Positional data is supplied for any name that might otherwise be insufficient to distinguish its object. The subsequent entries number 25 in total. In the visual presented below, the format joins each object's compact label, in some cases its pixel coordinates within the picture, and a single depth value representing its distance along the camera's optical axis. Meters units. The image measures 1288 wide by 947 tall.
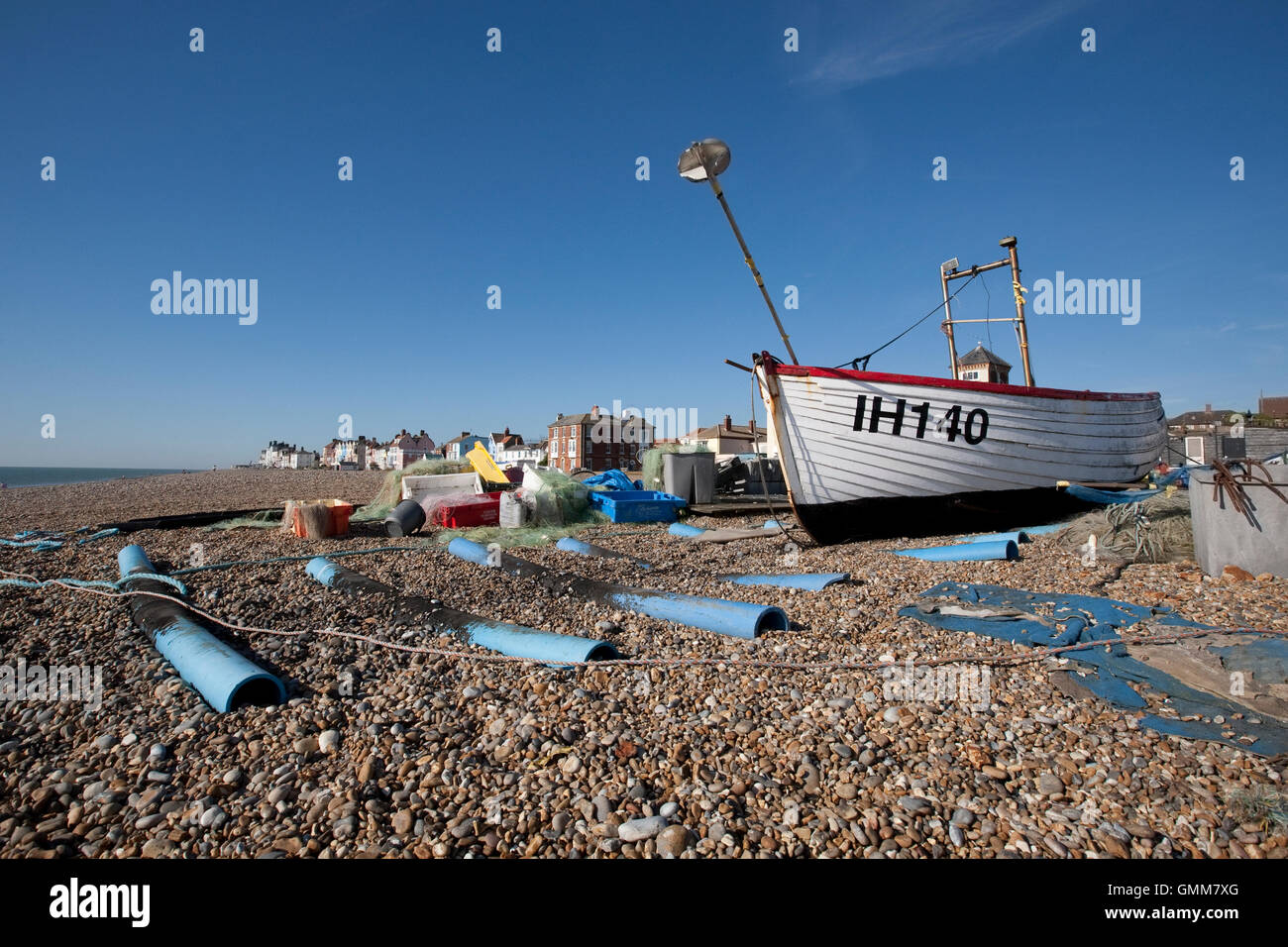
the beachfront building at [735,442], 42.75
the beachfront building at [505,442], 54.73
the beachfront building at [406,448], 97.58
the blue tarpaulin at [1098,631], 3.21
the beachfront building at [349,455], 121.06
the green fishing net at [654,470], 18.66
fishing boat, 10.02
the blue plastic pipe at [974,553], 7.86
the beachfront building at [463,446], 47.66
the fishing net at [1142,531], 7.42
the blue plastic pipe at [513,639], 4.39
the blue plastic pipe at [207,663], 3.71
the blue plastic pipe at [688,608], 5.03
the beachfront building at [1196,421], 40.59
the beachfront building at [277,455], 160.75
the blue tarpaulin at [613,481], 17.84
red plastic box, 12.90
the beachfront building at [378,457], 110.04
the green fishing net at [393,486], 15.29
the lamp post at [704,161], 8.02
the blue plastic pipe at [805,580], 6.66
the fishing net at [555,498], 13.07
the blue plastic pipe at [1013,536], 8.87
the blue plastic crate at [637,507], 14.01
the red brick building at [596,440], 62.16
